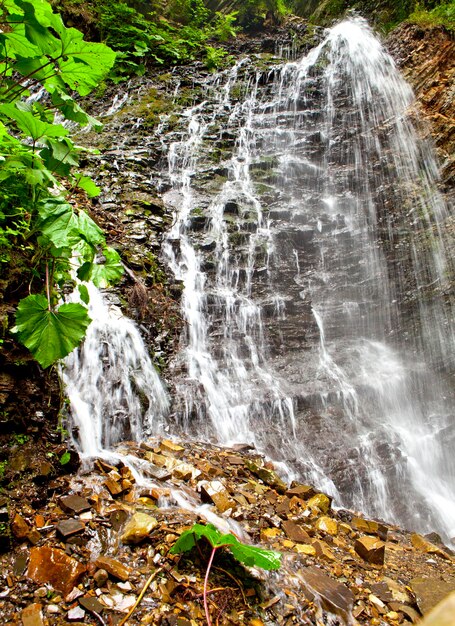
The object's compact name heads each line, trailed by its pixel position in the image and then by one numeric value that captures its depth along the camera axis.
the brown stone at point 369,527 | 4.06
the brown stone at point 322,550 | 3.12
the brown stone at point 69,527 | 2.29
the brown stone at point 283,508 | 3.62
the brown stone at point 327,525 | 3.65
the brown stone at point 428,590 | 2.77
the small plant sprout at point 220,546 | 2.08
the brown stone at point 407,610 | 2.59
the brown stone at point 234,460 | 4.49
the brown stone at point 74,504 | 2.52
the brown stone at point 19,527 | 2.18
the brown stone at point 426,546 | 3.95
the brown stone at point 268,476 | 4.18
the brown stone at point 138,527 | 2.40
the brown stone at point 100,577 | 2.06
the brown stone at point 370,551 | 3.32
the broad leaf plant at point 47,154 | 2.12
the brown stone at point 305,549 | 3.07
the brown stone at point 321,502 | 4.10
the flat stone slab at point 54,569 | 1.99
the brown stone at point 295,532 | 3.24
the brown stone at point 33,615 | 1.78
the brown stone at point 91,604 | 1.91
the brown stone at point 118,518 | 2.51
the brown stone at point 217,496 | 3.30
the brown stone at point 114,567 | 2.12
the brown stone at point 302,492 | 4.13
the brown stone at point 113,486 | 2.93
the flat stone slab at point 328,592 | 2.50
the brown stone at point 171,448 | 4.34
